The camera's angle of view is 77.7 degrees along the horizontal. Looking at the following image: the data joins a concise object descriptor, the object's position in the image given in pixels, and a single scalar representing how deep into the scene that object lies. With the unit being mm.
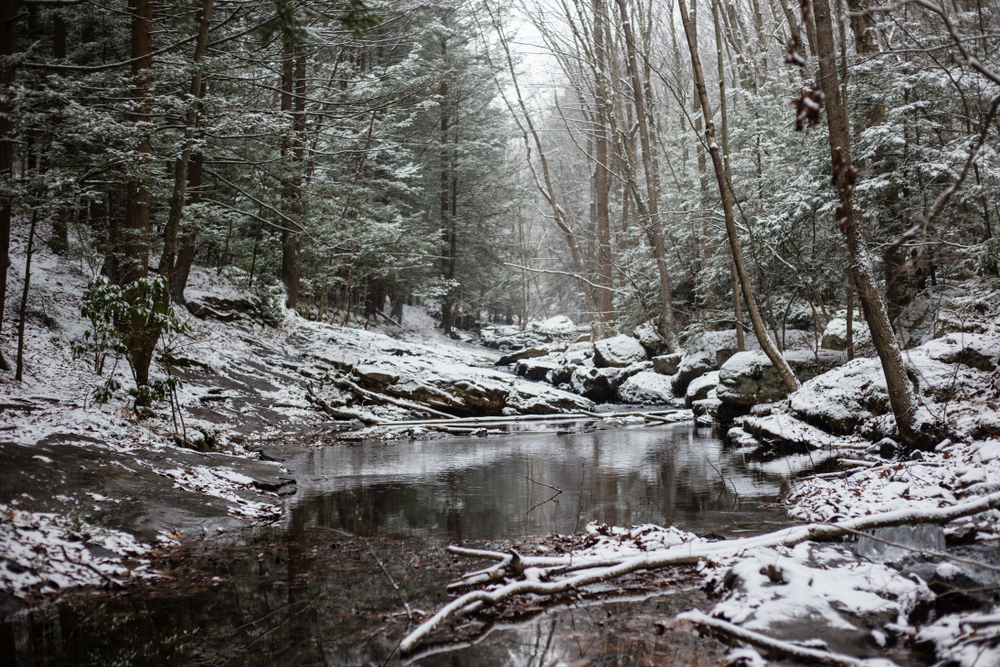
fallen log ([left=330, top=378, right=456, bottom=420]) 15420
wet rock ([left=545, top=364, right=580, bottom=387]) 22203
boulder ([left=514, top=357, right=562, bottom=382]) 22688
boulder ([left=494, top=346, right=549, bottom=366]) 24859
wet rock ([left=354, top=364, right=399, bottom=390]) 15898
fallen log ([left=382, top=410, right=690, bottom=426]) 14176
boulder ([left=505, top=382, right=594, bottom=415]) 16750
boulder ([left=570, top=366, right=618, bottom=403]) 20453
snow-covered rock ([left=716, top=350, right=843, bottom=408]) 13047
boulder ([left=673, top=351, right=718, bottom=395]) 17953
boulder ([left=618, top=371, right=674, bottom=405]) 19281
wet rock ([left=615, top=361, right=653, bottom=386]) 20531
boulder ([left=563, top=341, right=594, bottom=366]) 23111
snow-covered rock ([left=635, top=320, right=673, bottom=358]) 22484
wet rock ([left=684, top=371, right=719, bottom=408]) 16250
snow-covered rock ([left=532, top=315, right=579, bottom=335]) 38031
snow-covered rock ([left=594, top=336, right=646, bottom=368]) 21281
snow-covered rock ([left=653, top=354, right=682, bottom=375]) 20016
